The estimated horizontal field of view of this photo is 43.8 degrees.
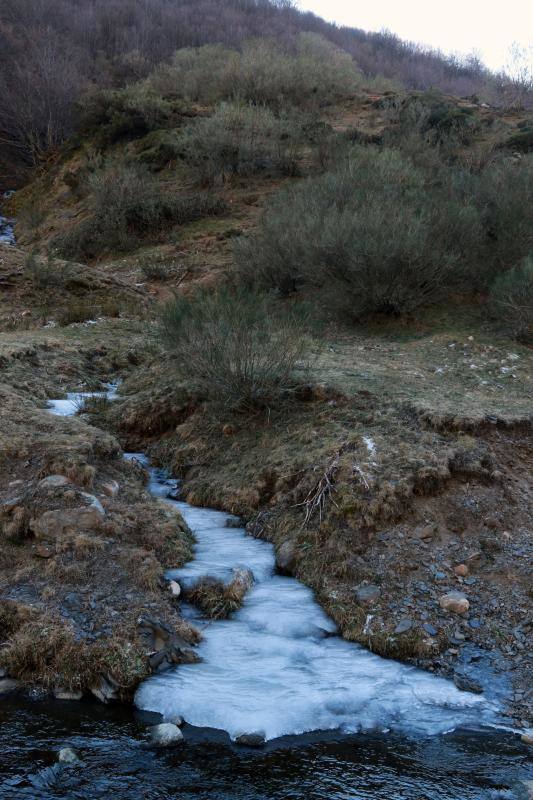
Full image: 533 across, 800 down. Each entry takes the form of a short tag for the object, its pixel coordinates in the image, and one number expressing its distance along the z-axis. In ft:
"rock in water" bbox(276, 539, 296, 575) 15.42
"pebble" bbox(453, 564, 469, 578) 14.25
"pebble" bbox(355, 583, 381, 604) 13.79
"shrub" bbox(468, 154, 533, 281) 32.07
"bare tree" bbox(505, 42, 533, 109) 79.59
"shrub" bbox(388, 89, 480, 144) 56.85
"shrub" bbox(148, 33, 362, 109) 70.08
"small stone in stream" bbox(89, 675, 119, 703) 11.07
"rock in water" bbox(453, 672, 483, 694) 11.68
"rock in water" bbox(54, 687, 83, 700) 11.03
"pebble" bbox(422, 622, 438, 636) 12.89
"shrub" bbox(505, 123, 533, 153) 53.67
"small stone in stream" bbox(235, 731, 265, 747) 10.21
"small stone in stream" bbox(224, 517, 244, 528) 17.38
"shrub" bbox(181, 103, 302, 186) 55.77
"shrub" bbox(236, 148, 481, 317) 29.27
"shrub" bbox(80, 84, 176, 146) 68.03
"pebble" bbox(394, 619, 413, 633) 12.95
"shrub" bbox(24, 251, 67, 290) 36.55
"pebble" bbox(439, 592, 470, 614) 13.34
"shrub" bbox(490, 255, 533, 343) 26.91
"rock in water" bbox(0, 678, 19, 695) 11.05
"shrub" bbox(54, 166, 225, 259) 50.52
